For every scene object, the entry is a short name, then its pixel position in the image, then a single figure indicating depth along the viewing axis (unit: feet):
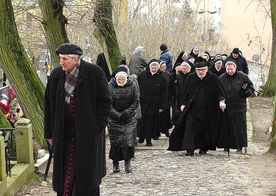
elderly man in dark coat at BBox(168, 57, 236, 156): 37.40
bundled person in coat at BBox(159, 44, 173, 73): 58.90
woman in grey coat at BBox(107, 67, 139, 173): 31.81
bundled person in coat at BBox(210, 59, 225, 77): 51.65
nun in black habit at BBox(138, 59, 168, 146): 43.86
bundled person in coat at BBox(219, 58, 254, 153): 38.96
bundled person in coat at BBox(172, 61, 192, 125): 42.83
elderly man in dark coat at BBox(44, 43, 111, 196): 20.36
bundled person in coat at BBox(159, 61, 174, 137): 47.05
